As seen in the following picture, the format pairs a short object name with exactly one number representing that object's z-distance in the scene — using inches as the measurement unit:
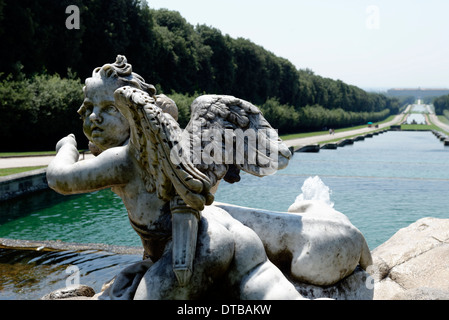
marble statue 93.5
